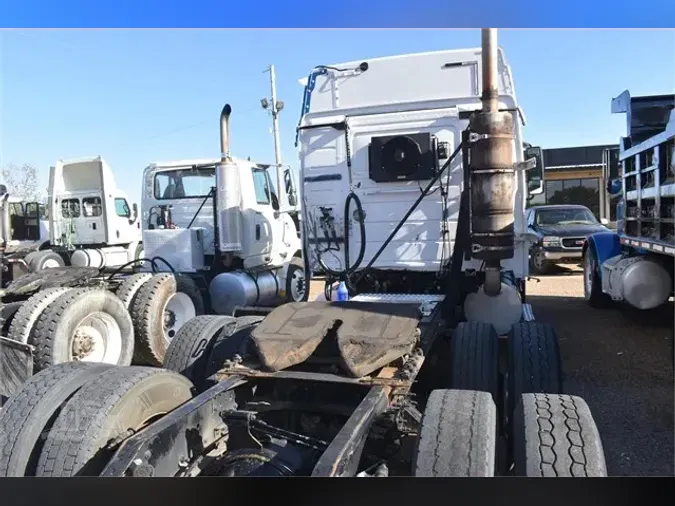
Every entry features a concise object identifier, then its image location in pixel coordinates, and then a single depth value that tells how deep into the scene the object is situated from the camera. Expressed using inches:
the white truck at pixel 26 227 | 554.5
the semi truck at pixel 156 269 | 211.6
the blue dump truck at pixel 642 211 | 243.0
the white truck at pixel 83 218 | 480.7
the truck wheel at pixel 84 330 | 205.5
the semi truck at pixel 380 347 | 110.3
